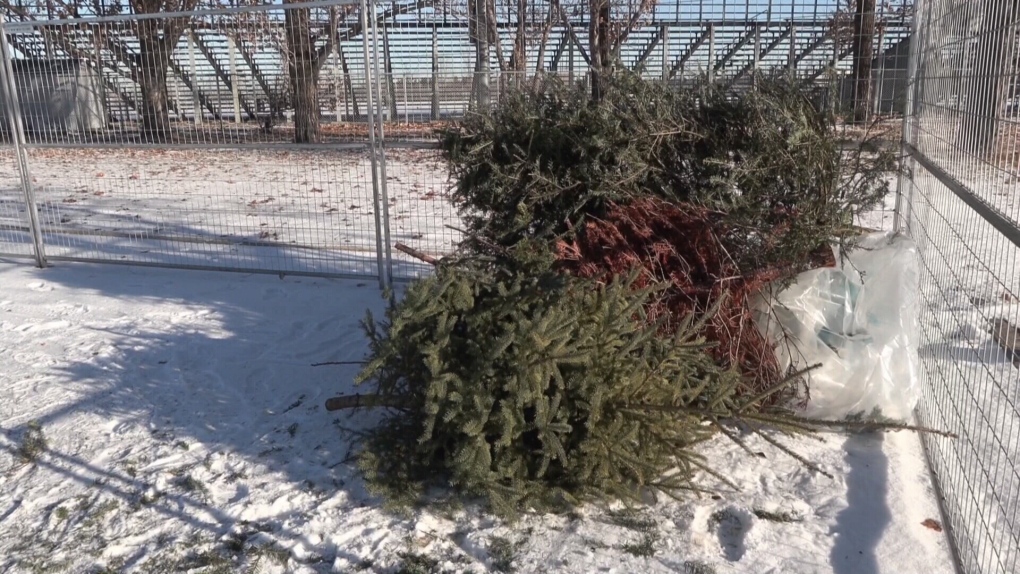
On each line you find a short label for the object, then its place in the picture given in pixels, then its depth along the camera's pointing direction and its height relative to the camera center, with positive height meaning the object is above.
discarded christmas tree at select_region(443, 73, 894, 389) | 4.56 -0.56
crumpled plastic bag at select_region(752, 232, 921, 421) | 4.55 -1.31
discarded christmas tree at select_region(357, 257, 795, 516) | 3.73 -1.34
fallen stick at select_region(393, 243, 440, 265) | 4.91 -0.96
